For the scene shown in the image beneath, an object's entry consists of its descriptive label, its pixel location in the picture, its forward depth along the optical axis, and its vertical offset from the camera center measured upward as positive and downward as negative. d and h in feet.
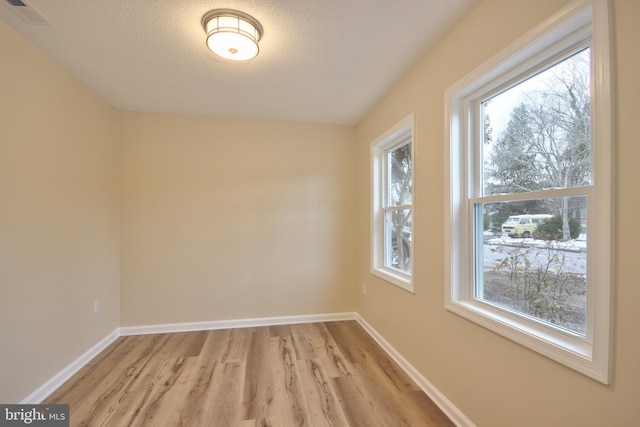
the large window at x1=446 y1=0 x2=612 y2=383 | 3.20 +0.30
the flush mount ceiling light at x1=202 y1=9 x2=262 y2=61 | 5.24 +3.77
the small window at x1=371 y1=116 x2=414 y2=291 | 8.31 +0.22
